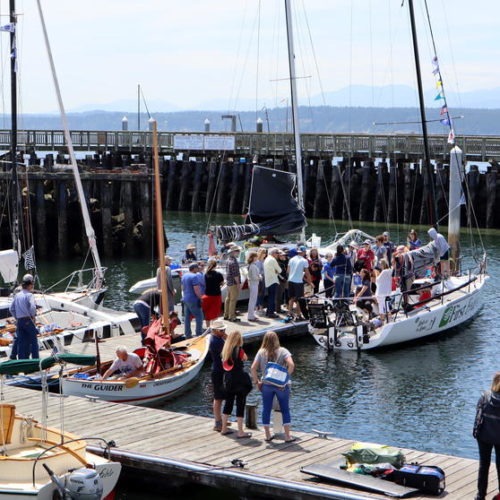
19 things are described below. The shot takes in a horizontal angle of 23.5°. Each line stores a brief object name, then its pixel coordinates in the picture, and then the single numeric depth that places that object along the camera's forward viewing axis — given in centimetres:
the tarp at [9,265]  2661
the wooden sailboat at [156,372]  1783
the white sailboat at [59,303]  2247
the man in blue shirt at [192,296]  2217
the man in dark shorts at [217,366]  1484
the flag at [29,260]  2753
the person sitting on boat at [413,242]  2841
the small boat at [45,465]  1233
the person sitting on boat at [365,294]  2400
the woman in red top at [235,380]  1430
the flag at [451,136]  3023
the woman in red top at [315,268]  2509
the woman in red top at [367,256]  2666
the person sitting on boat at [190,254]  2814
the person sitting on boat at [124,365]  1808
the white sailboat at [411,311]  2311
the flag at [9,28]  2838
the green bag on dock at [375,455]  1339
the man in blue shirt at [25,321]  1916
